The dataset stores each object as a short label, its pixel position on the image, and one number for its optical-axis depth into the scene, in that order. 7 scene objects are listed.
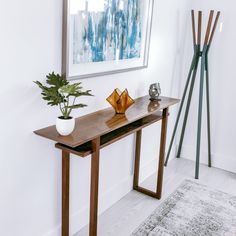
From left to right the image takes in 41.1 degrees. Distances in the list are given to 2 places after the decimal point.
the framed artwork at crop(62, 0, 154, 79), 1.71
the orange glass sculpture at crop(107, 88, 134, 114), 2.00
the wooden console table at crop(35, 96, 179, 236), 1.61
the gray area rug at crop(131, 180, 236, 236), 2.19
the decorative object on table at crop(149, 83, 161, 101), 2.43
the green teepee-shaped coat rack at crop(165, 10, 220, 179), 2.86
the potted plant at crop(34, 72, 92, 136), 1.52
